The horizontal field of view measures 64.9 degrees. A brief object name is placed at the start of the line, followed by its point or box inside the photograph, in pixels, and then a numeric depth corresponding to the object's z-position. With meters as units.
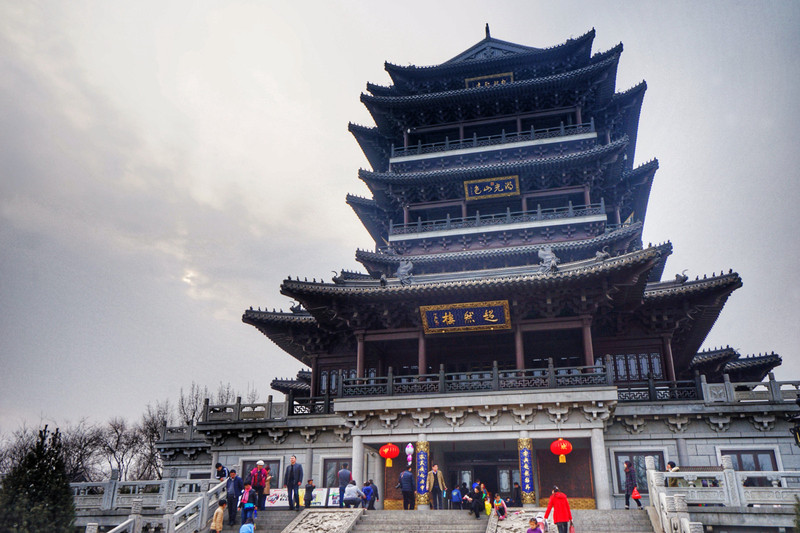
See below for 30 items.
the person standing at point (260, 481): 18.92
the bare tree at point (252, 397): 66.03
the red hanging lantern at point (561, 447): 19.70
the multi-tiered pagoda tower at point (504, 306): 21.09
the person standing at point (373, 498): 19.16
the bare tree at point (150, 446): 56.44
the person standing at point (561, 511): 14.41
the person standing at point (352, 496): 18.47
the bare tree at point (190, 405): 59.38
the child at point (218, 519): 16.19
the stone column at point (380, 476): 21.85
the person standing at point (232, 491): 17.84
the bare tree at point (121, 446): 59.50
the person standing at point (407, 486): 19.44
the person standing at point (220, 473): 20.77
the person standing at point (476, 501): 16.73
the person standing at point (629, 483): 19.59
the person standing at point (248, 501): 17.16
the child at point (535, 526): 13.13
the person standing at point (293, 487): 19.14
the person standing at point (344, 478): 19.55
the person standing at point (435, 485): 19.72
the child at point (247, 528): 14.27
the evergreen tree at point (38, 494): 13.46
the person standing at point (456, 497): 19.95
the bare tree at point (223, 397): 61.41
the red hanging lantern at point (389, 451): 21.12
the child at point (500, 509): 16.31
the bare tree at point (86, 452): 57.53
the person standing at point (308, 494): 19.33
